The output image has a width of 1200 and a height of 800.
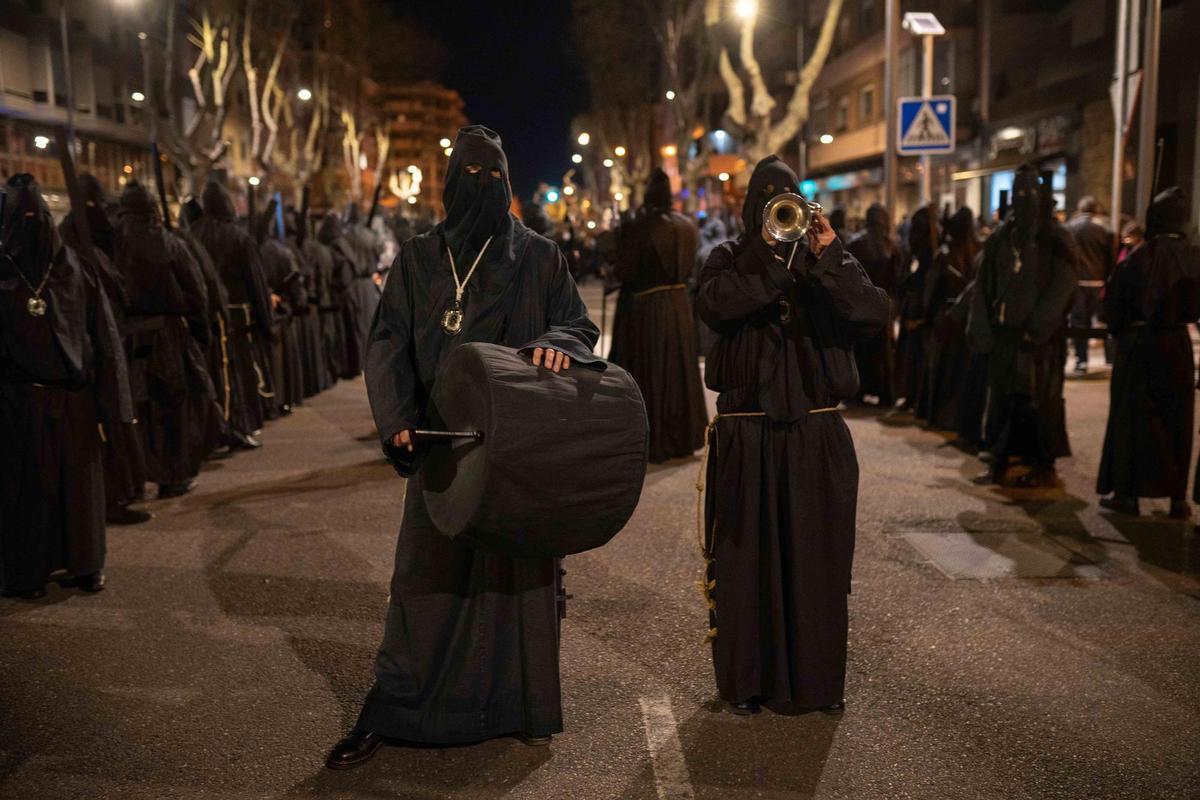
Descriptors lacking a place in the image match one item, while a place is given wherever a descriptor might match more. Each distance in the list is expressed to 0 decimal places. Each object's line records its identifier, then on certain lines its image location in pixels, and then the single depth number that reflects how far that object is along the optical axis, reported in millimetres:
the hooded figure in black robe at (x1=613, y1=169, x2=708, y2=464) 10297
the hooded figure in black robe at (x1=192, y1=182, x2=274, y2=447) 10773
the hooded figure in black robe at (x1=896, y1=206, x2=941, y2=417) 12453
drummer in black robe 4219
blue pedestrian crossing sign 15086
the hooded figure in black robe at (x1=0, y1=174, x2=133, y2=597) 6258
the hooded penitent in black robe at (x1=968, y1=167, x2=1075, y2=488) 8383
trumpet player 4605
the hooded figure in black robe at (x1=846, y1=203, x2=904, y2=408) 12906
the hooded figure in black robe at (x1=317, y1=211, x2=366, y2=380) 15711
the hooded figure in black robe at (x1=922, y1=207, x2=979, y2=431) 11344
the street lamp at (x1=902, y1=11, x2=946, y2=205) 16766
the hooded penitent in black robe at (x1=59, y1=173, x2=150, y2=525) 7770
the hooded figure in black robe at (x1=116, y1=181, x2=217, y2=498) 8672
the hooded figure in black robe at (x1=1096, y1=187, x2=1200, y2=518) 7789
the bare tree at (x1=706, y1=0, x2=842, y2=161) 22875
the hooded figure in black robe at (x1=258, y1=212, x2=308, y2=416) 12828
